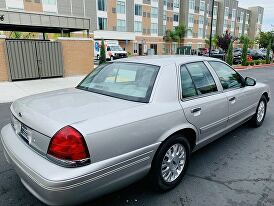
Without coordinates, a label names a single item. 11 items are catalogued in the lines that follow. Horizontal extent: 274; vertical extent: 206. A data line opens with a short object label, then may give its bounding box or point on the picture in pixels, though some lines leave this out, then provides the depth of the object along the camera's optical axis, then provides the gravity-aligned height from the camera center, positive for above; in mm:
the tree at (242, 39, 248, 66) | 22870 -806
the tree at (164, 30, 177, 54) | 50938 +2170
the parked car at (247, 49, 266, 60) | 33753 -1186
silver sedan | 2131 -806
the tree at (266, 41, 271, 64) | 27581 -1095
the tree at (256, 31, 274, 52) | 34194 +1120
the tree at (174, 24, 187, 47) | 51288 +3016
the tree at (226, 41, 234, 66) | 22156 -853
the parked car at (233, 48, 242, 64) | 26856 -1269
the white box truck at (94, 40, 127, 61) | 29250 -490
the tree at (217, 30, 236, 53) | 32219 +710
